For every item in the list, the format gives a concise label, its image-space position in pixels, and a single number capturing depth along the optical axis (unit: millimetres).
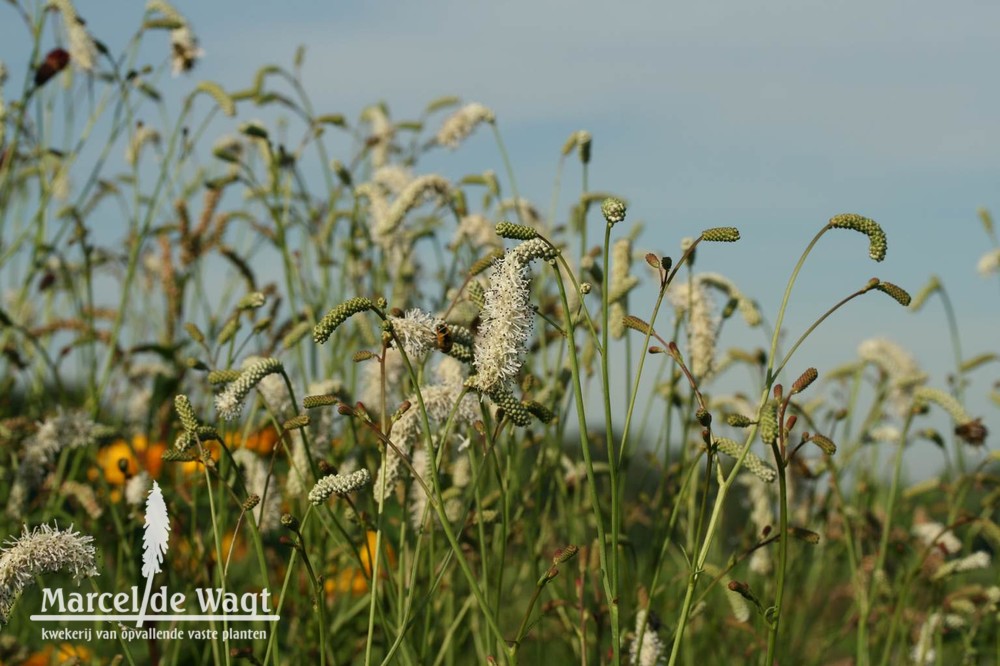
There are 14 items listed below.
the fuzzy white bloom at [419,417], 1627
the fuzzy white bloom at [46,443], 2263
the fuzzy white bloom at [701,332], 2113
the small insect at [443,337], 1449
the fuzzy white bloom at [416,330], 1518
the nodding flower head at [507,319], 1370
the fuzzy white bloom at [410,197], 2406
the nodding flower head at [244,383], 1559
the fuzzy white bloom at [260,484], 2168
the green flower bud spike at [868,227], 1519
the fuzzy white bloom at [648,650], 1694
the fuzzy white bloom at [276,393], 2076
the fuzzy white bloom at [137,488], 2118
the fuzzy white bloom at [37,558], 1385
